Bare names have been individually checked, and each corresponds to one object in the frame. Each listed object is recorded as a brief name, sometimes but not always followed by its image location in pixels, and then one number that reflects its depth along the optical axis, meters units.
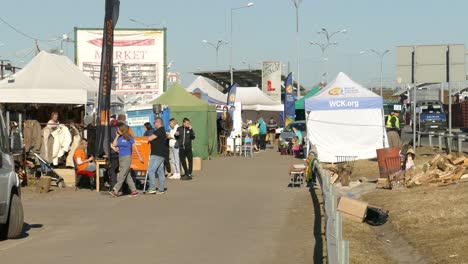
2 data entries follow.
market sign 48.06
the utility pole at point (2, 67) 42.43
